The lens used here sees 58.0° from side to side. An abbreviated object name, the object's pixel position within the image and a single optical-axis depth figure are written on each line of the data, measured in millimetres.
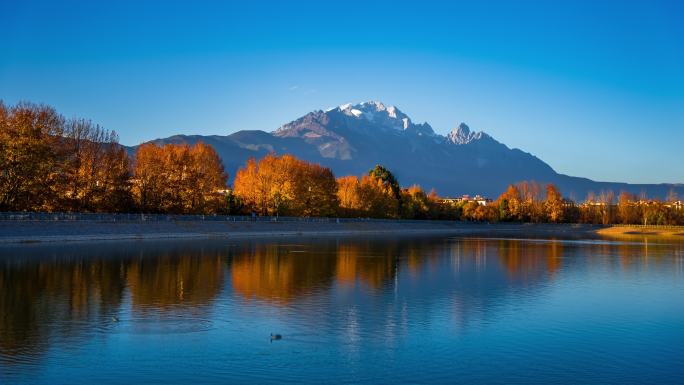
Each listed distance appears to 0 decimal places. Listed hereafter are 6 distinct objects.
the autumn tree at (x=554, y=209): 196250
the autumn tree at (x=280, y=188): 116562
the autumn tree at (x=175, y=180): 92062
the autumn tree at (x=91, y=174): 78125
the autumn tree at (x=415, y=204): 164375
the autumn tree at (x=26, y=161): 68062
